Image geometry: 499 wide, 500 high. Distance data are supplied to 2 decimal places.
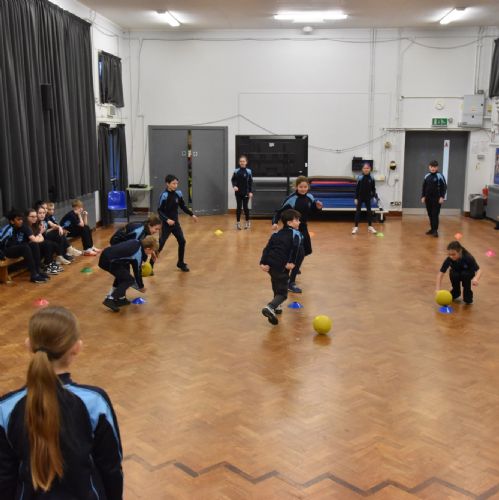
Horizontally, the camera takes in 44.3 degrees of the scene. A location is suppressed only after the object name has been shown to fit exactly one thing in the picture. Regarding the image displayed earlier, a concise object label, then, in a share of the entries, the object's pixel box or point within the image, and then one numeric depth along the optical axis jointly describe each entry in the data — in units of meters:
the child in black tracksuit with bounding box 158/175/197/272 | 9.88
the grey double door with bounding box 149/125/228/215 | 16.94
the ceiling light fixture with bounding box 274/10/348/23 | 14.24
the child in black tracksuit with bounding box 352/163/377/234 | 14.24
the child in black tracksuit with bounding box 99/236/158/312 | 7.62
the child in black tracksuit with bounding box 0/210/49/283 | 9.23
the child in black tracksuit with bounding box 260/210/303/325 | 7.12
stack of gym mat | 16.14
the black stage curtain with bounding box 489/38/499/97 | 15.65
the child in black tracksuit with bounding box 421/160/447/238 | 13.77
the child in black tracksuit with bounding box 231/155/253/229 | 14.42
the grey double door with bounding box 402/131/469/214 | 17.03
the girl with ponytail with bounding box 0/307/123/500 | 2.01
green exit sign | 16.56
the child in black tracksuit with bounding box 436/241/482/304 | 7.89
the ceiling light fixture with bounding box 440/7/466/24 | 13.88
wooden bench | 9.08
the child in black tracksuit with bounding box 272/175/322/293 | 8.84
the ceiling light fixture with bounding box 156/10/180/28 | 14.14
